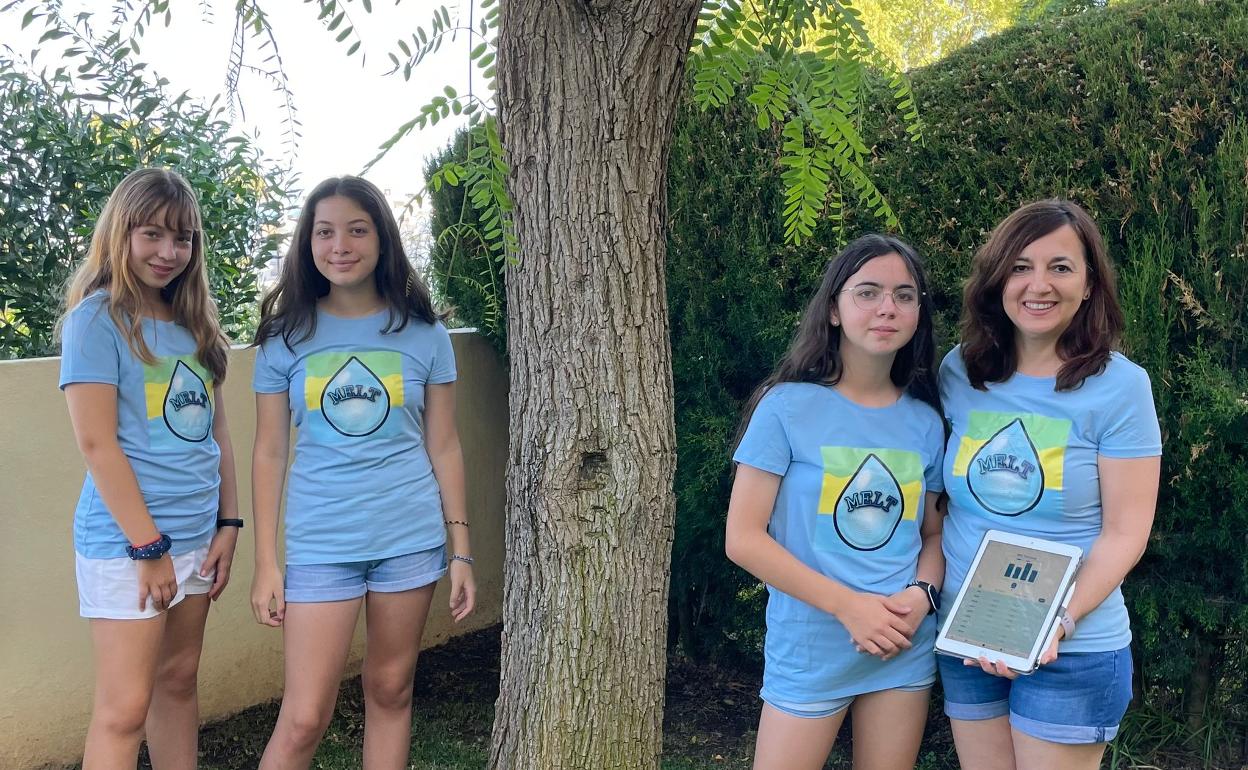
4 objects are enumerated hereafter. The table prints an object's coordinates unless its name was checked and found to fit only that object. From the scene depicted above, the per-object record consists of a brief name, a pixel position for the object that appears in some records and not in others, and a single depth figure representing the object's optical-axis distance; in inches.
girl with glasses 89.7
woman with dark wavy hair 84.3
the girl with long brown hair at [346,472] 104.7
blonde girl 99.8
